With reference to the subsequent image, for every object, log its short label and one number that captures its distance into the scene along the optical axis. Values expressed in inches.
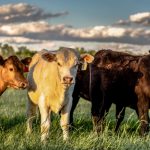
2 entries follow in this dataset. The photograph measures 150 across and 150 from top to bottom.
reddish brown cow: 382.6
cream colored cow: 366.0
